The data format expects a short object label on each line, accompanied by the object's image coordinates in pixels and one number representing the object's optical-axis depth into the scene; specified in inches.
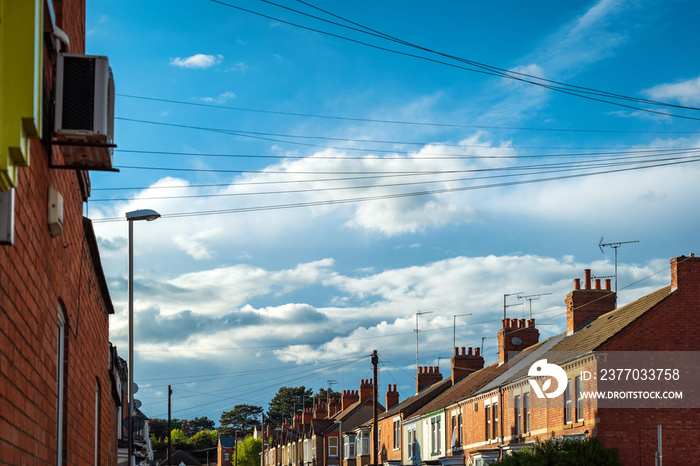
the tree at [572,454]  1026.1
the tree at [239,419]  6245.1
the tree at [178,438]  5693.9
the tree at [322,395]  5646.7
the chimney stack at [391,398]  2581.2
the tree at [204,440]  5964.6
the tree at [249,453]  4628.9
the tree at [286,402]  5693.9
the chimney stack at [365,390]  2955.2
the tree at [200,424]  7298.2
